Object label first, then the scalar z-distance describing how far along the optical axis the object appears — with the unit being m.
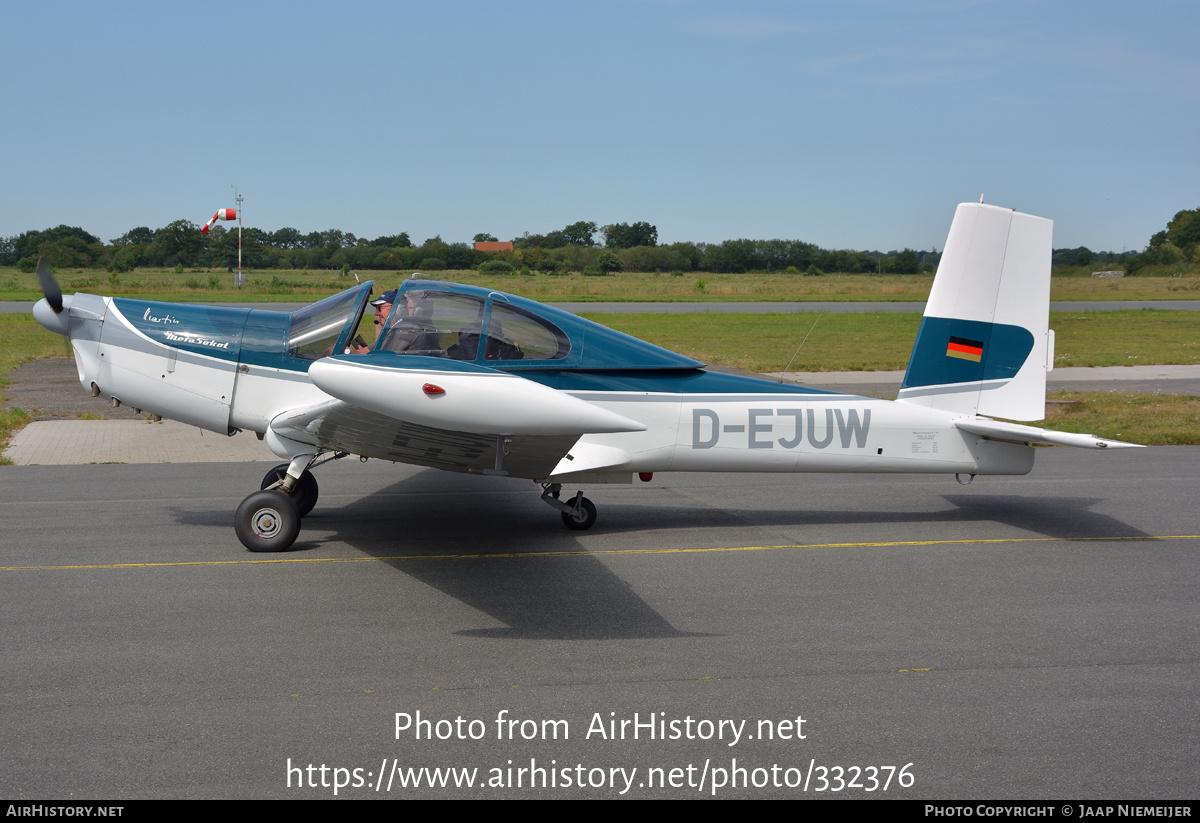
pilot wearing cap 7.17
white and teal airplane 6.88
